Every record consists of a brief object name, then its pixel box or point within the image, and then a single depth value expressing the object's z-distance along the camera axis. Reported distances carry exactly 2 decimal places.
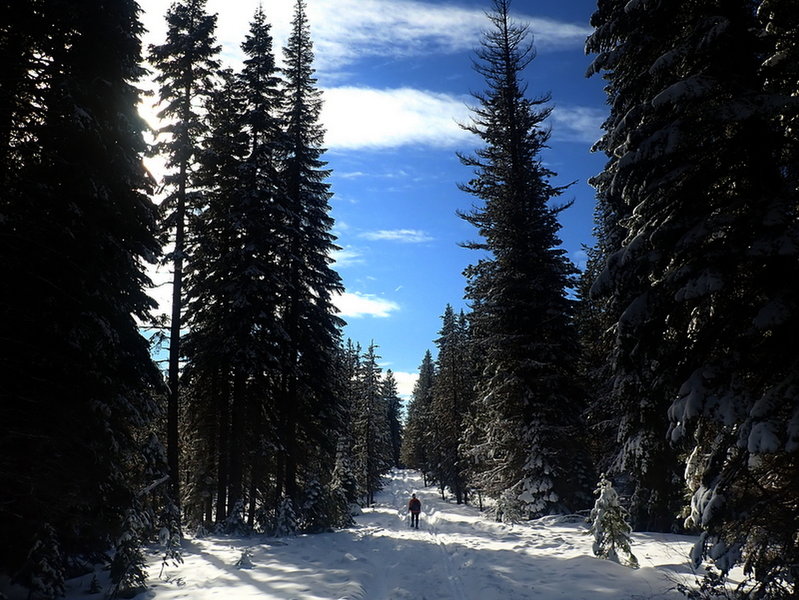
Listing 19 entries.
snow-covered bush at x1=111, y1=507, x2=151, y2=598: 8.39
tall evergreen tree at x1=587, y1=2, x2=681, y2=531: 7.66
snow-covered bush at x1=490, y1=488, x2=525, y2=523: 18.84
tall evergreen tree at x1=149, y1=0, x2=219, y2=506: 16.28
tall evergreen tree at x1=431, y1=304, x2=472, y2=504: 41.34
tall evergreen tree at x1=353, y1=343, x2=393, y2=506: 51.75
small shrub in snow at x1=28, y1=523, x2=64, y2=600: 7.27
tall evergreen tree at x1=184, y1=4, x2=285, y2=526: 17.31
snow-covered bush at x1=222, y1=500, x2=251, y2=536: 16.22
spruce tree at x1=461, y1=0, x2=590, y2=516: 18.75
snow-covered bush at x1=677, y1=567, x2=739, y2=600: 6.04
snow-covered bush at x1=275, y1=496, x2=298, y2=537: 16.06
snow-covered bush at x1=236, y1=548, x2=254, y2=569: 10.65
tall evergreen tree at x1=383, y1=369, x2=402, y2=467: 94.75
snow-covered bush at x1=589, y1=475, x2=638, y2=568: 9.95
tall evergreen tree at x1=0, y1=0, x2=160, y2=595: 7.65
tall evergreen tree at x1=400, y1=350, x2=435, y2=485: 65.00
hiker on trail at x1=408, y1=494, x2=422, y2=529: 24.39
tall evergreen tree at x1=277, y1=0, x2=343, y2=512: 19.72
